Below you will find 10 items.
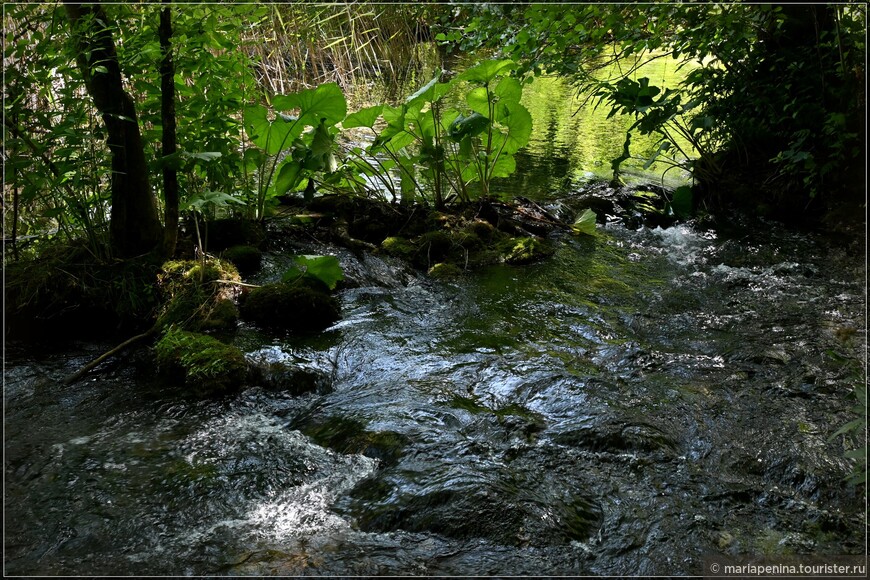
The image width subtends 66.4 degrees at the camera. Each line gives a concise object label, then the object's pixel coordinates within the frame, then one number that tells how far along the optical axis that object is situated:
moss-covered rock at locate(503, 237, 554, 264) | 5.63
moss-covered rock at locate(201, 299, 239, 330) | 4.10
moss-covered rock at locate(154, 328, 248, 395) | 3.49
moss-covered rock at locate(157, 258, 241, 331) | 4.08
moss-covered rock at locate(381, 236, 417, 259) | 5.54
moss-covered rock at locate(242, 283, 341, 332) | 4.27
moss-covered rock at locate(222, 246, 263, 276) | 4.76
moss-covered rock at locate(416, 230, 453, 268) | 5.53
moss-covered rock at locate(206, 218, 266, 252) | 4.96
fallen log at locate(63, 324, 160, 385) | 3.57
